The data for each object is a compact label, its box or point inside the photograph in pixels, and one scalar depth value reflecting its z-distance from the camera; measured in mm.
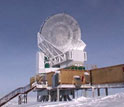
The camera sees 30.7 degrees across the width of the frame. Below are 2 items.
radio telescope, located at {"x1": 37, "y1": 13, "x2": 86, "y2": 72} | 60719
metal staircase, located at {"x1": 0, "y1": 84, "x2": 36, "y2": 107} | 49478
